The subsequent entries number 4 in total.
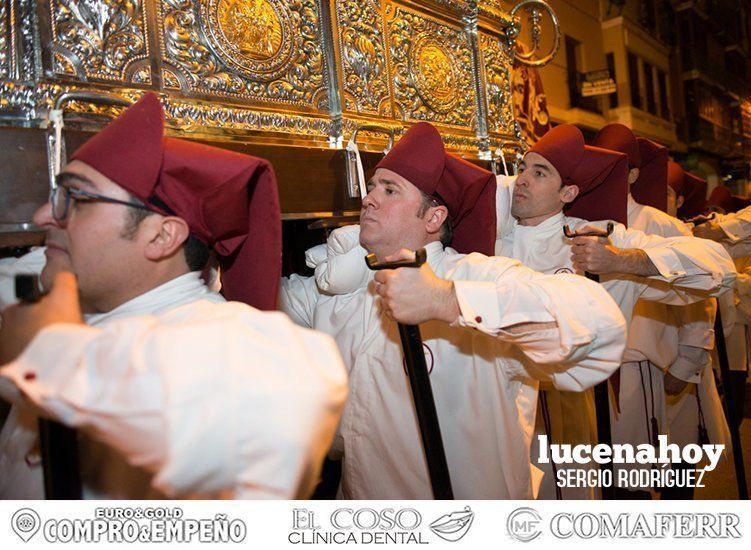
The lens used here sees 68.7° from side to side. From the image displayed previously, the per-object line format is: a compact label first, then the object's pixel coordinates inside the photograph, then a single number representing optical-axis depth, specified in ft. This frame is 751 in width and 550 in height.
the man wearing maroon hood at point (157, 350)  3.12
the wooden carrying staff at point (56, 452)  3.45
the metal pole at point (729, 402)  11.38
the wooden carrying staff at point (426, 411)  5.32
